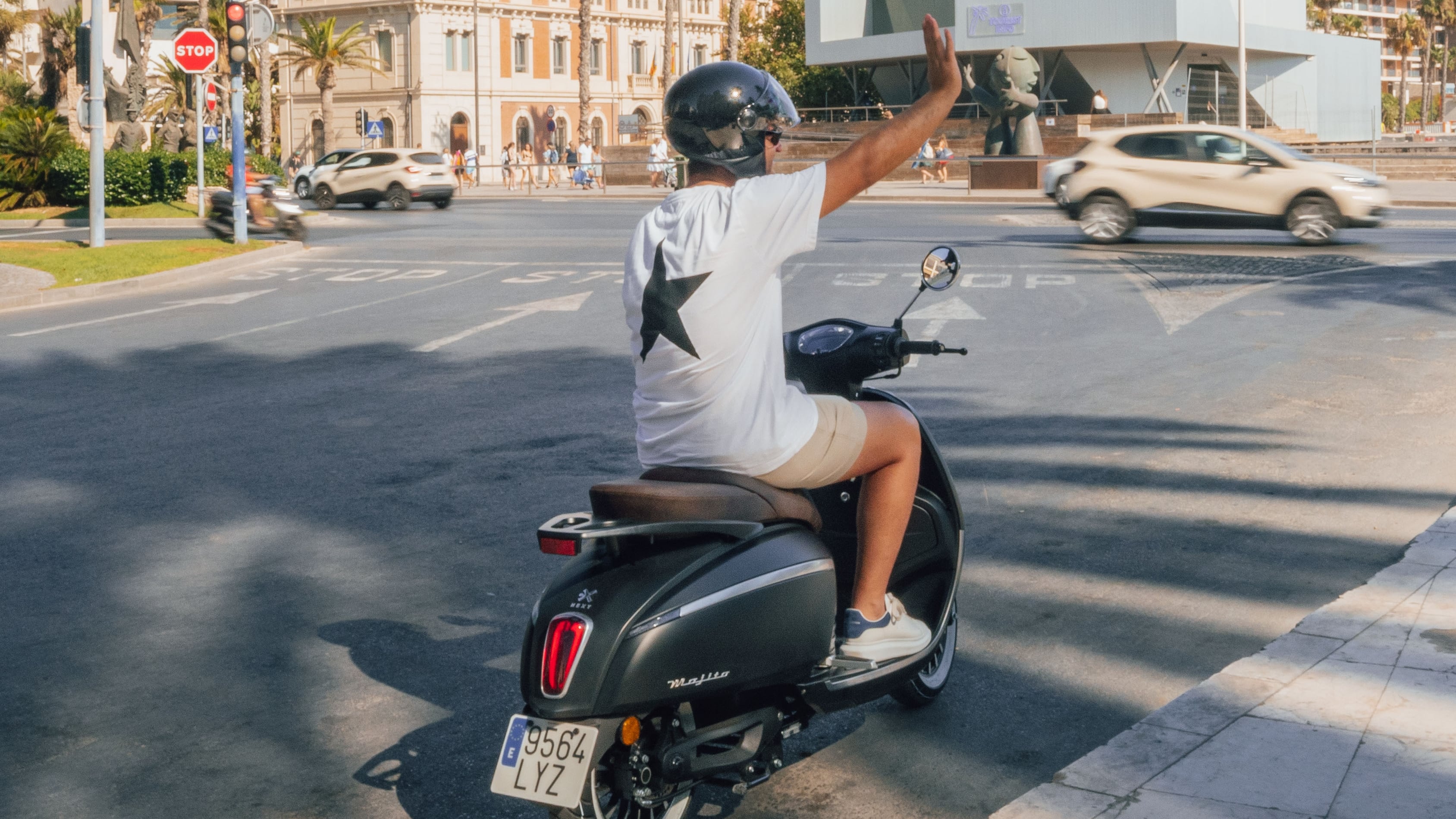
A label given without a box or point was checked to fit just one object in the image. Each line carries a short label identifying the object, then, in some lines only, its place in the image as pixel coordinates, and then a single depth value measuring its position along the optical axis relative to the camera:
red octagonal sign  24.66
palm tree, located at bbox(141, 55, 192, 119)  60.97
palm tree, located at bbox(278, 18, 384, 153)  64.25
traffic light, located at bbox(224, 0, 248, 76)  20.62
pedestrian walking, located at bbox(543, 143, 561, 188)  53.34
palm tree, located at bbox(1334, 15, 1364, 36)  97.50
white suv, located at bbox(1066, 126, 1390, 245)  18.94
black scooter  3.06
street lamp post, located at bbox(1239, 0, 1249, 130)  42.34
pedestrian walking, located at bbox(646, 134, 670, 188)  46.31
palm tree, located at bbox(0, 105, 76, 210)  33.00
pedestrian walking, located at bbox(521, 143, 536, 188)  50.87
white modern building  53.84
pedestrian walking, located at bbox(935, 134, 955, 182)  45.47
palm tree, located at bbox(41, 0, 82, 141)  51.94
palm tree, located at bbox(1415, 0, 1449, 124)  106.12
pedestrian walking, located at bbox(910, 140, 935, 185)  45.81
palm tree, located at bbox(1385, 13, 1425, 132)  107.12
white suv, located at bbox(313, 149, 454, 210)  35.72
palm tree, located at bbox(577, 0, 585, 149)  58.44
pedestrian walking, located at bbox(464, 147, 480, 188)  64.06
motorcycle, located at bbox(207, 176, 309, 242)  23.42
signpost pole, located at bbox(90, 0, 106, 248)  20.44
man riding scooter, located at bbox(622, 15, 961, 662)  3.24
